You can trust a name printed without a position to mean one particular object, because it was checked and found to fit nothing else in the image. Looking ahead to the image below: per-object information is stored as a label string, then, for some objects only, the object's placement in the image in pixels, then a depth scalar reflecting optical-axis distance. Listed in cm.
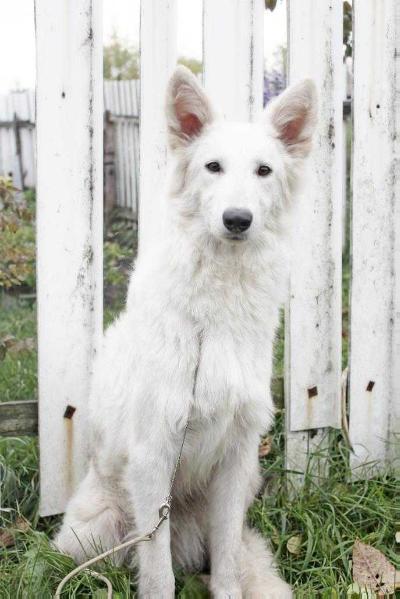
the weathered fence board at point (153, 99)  289
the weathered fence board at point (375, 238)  325
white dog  251
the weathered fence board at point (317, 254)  311
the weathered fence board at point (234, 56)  297
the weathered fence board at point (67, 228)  280
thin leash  243
